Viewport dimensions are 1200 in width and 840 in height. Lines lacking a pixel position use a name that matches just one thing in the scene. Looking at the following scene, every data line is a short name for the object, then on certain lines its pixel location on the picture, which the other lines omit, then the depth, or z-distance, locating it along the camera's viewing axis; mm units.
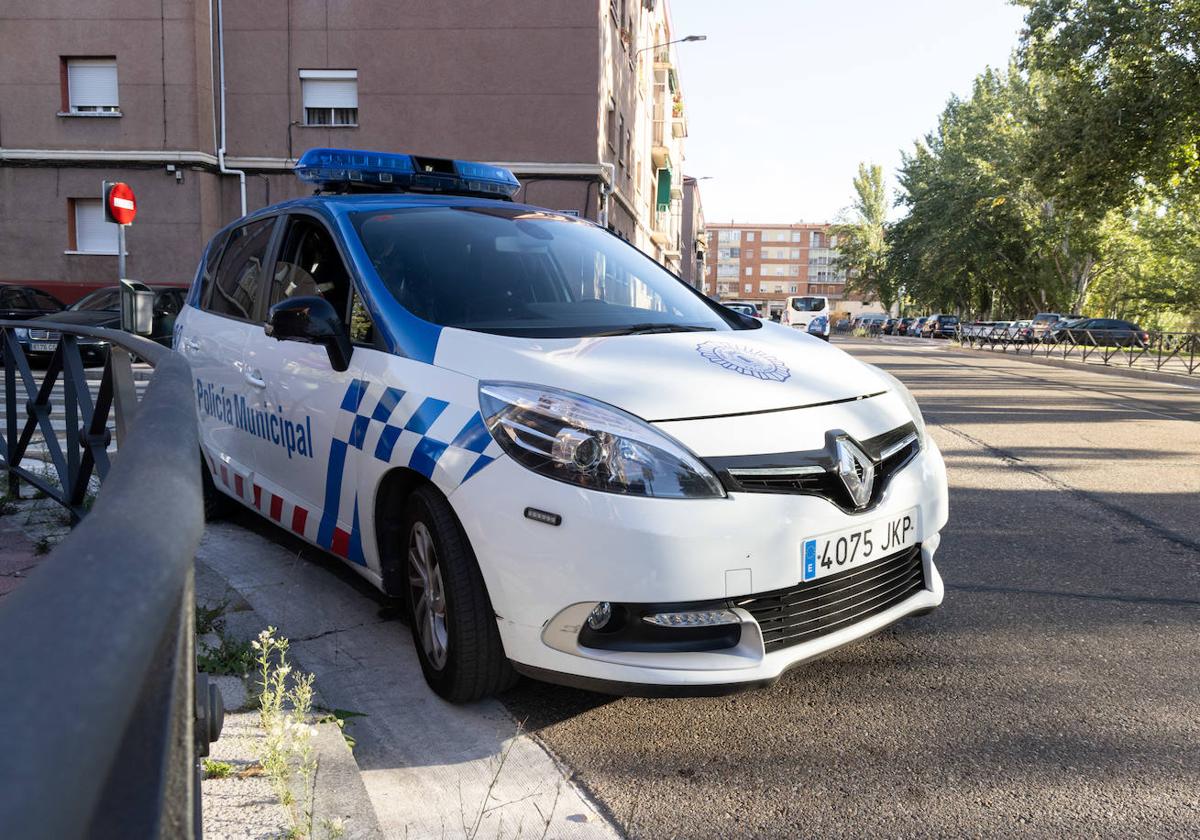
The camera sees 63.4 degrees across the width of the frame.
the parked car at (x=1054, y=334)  33953
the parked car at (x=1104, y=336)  31062
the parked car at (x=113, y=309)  13938
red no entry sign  12297
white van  40875
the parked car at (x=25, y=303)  15797
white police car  2576
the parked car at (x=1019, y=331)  38966
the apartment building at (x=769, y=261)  142125
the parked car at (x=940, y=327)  62656
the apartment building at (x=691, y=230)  65244
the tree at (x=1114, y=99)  18609
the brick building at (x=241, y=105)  19609
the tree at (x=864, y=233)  77144
